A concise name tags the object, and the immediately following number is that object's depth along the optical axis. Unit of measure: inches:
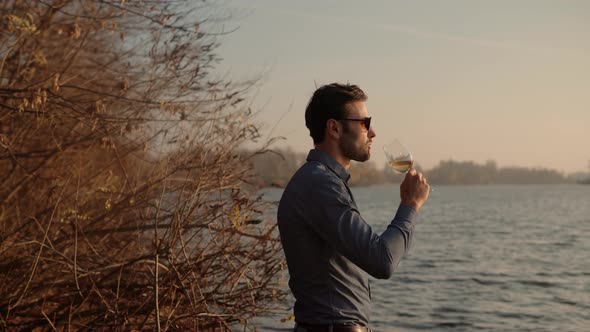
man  123.0
